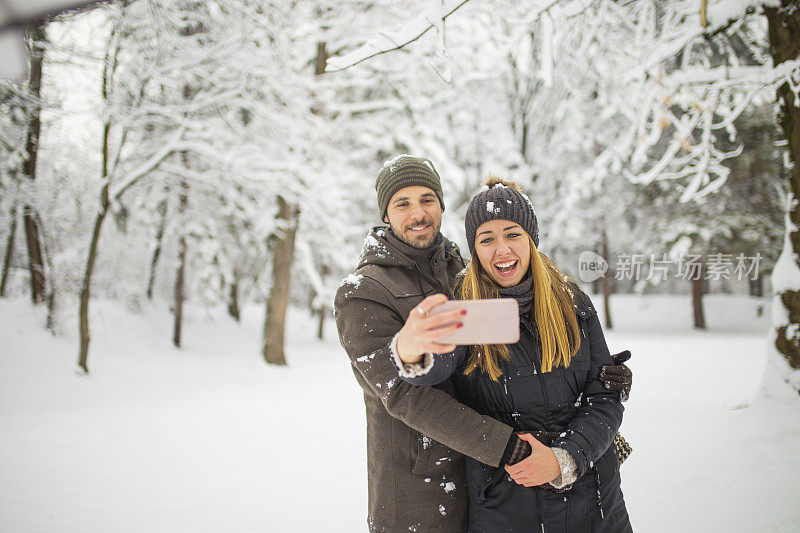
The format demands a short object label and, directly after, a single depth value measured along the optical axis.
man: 1.62
